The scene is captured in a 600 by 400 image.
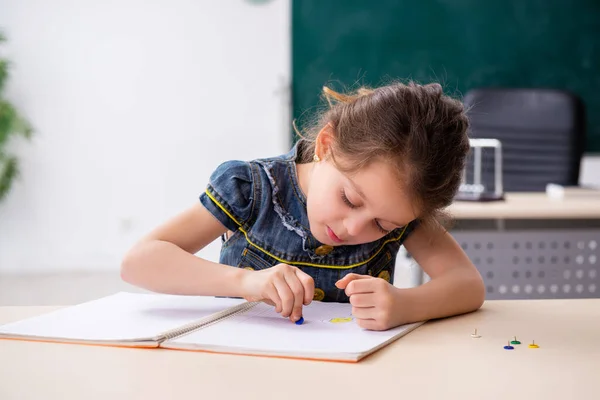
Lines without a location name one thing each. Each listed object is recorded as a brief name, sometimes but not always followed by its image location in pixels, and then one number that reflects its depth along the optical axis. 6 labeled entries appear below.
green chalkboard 4.34
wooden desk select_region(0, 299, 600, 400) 0.78
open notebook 0.93
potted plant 4.57
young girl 1.12
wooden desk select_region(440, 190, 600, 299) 2.63
